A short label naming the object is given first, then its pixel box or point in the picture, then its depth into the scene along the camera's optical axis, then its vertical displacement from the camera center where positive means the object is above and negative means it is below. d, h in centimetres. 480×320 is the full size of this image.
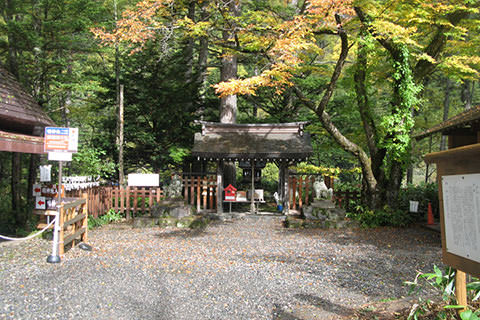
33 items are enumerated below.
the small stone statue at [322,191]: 1212 -47
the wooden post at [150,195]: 1190 -58
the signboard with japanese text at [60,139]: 640 +86
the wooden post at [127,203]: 1197 -90
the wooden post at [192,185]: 1248 -21
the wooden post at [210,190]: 1263 -44
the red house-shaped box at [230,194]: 1204 -56
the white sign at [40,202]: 758 -52
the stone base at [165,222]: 1045 -142
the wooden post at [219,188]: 1216 -33
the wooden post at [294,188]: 1246 -38
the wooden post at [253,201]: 1224 -86
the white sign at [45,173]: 831 +21
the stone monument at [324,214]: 1068 -122
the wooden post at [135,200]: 1189 -76
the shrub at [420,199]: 1193 -80
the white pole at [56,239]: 605 -116
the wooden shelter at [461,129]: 684 +122
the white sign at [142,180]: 1179 +0
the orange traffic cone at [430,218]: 1107 -140
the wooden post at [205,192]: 1255 -50
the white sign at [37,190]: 764 -23
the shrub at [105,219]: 1044 -139
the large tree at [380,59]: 895 +398
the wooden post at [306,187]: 1215 -31
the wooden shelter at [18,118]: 687 +158
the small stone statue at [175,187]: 1224 -28
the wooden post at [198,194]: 1233 -58
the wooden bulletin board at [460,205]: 253 -24
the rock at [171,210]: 1073 -105
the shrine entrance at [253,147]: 1154 +125
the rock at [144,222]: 1044 -141
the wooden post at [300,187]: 1229 -31
